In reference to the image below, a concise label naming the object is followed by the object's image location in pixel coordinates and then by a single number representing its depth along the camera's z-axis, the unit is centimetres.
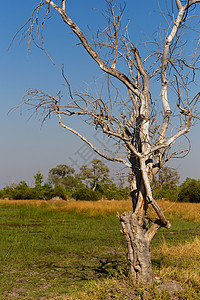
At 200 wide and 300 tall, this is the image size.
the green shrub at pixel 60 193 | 3219
